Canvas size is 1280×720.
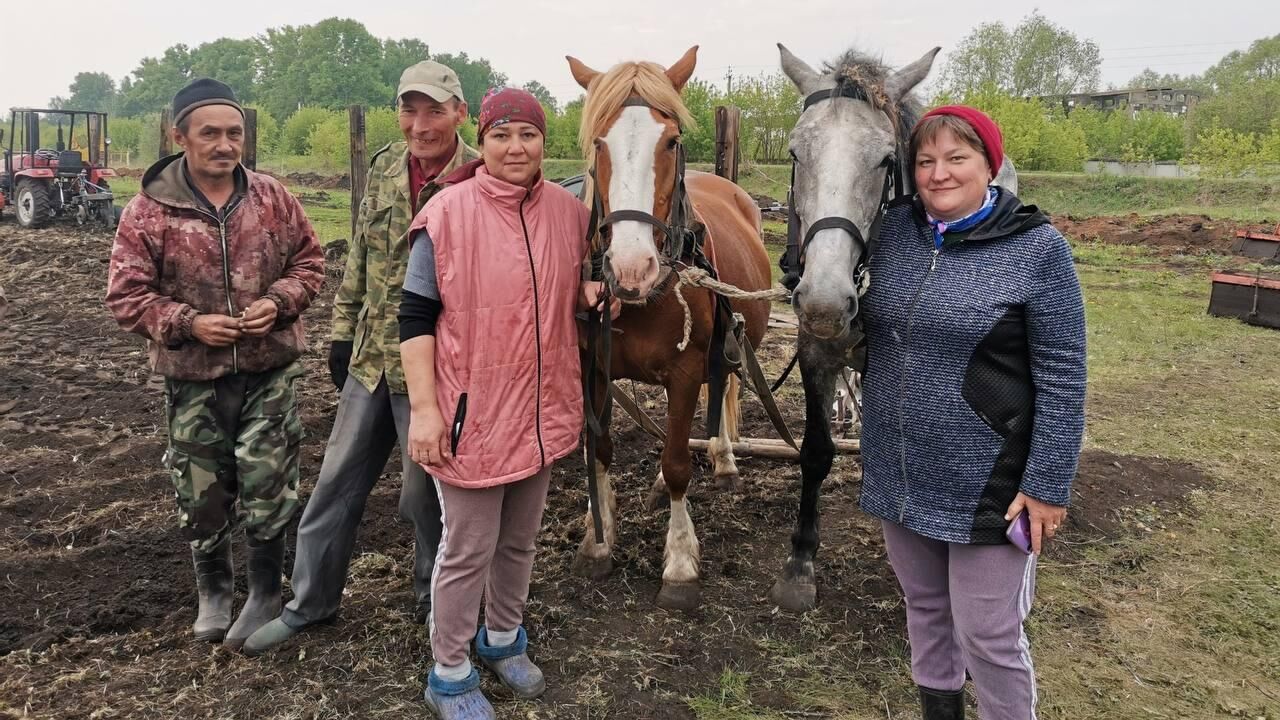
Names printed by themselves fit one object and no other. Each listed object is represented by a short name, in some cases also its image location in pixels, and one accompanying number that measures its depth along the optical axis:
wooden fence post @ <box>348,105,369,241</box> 6.43
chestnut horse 2.69
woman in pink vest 2.34
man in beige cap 2.89
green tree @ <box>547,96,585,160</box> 36.84
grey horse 2.30
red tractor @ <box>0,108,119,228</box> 15.12
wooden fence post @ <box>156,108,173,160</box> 5.39
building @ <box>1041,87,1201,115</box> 56.84
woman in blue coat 1.88
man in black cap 2.74
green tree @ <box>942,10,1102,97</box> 56.84
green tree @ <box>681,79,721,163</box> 29.00
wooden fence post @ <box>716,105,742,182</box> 6.95
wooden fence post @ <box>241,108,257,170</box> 6.08
